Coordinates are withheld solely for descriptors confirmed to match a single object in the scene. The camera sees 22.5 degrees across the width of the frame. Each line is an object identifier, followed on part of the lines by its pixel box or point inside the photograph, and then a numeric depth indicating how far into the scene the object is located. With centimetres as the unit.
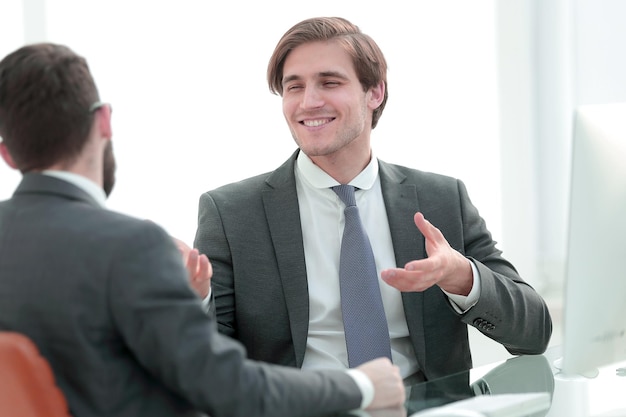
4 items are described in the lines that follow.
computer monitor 213
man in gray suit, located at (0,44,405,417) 193
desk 224
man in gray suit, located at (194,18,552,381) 257
